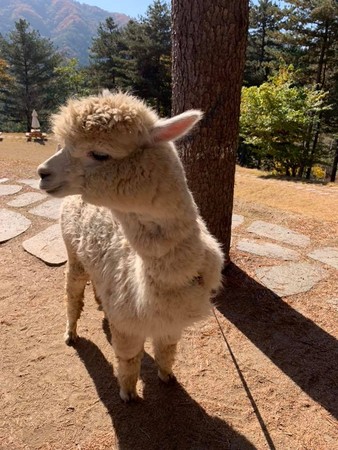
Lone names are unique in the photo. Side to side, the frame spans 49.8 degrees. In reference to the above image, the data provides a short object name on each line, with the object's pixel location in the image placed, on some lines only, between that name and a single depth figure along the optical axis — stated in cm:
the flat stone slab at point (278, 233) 475
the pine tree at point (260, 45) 2270
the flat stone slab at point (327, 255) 426
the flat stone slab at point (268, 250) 434
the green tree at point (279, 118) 1269
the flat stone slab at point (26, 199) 561
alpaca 172
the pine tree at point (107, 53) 2527
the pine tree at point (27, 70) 2580
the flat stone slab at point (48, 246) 428
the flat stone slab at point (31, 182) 641
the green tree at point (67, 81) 2923
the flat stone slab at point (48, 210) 526
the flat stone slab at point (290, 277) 377
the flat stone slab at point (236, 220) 519
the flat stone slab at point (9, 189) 605
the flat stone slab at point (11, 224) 478
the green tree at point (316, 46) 1722
